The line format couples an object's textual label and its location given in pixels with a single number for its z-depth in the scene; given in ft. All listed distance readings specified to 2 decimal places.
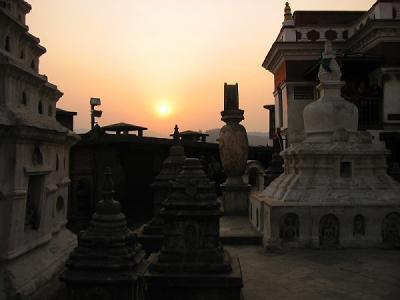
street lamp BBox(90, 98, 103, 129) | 85.66
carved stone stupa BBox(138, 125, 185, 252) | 41.34
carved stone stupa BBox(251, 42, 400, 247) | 39.73
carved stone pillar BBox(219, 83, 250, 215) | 56.44
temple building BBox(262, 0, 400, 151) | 75.31
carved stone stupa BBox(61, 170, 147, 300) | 22.95
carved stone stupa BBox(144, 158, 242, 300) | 24.67
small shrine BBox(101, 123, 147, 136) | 100.89
